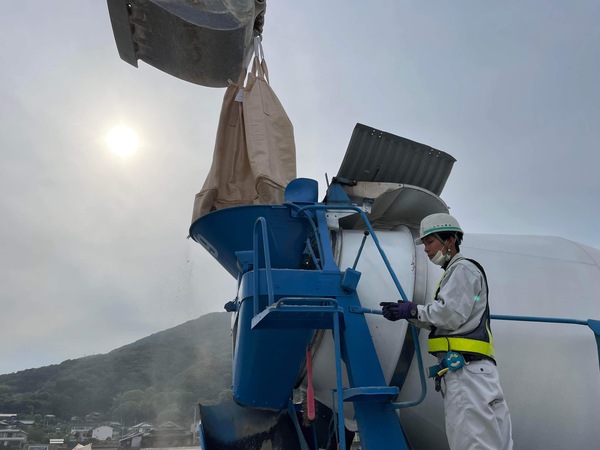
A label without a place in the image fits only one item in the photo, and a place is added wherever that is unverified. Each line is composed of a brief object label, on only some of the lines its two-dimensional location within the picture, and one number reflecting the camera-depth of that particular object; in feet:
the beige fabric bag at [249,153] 16.33
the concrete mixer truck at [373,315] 11.07
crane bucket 20.52
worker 8.95
